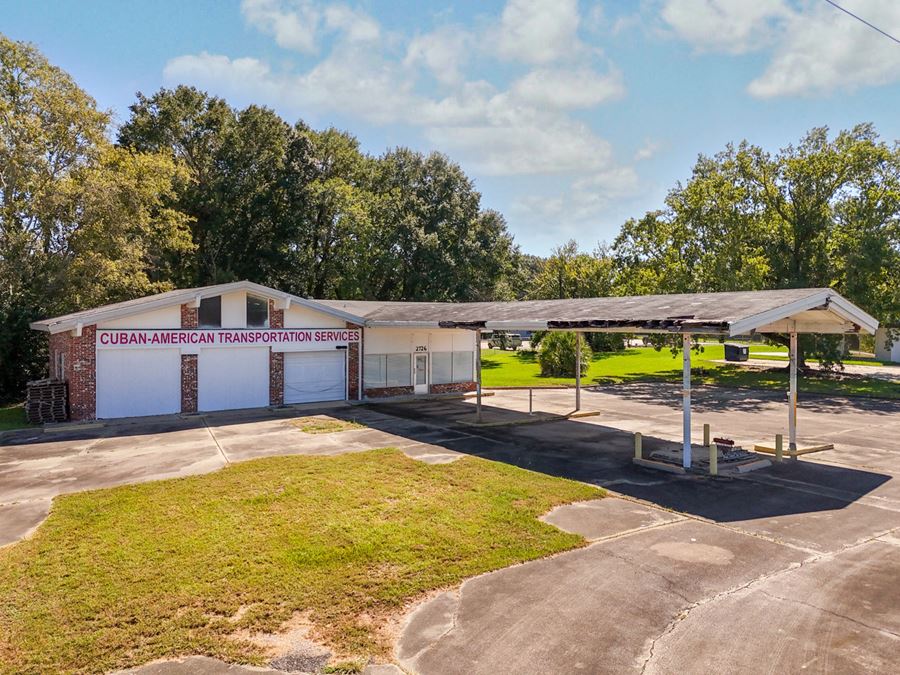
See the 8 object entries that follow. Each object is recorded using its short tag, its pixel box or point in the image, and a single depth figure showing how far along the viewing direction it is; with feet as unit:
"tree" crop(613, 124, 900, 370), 101.86
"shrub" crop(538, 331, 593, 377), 110.11
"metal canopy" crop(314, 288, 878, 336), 39.06
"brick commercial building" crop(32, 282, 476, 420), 61.11
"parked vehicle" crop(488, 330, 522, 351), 186.35
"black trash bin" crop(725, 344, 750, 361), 141.18
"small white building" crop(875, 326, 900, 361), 145.59
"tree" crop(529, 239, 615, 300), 169.78
